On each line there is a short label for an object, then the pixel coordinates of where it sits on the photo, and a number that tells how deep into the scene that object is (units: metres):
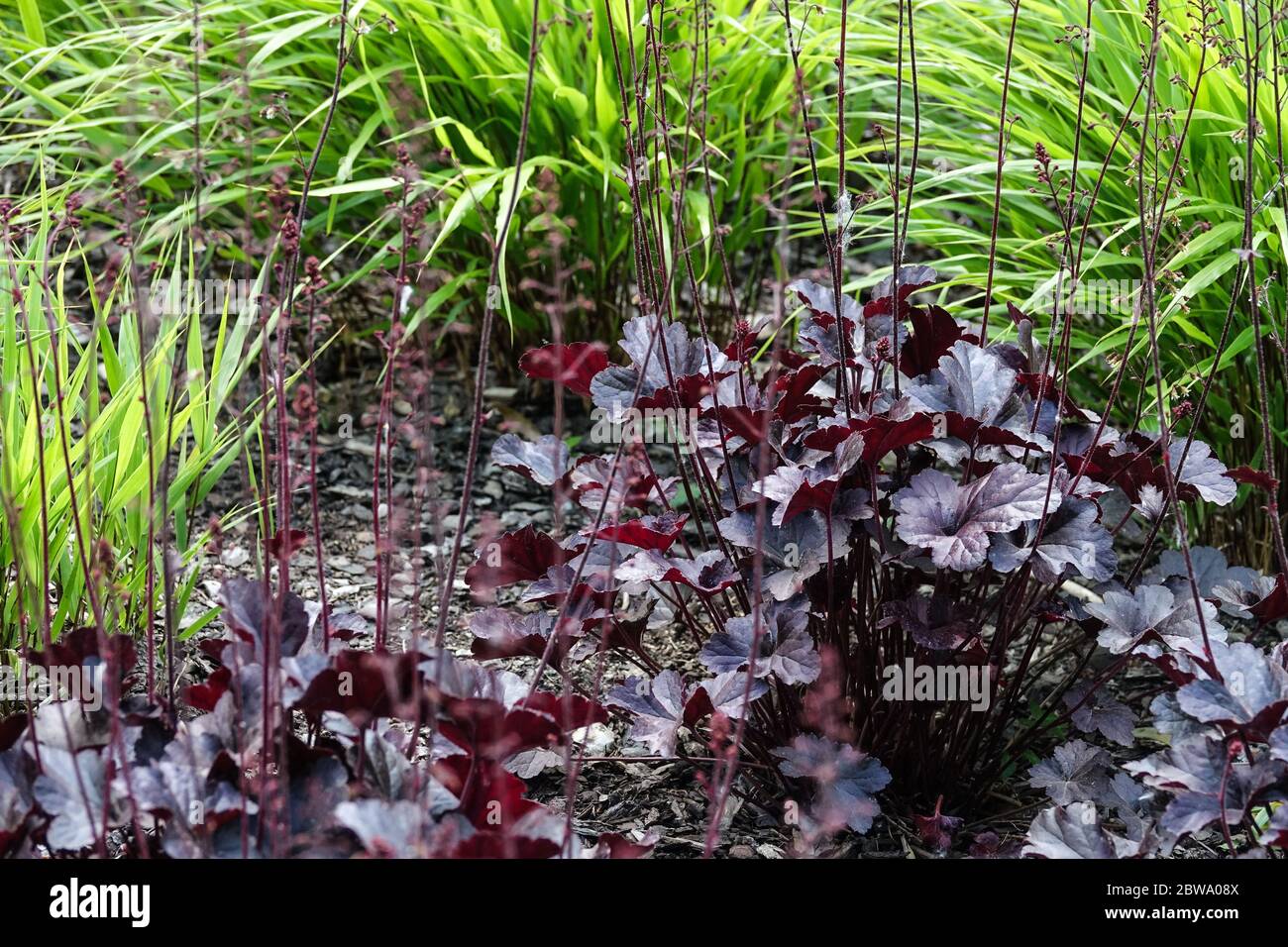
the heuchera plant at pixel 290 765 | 2.61
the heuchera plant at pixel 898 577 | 2.75
